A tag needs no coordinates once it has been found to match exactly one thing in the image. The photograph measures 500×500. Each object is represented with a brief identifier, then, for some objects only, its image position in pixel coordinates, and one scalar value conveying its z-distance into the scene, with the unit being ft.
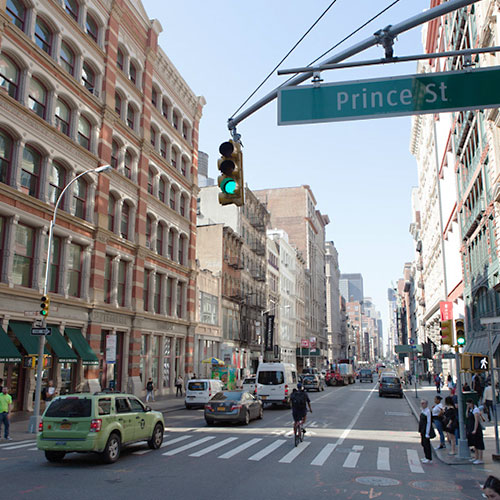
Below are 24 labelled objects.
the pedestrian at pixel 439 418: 53.98
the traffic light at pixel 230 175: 29.43
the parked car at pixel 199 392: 98.94
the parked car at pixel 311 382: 159.12
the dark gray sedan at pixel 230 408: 70.49
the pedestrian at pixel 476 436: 45.11
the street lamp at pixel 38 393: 62.44
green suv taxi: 41.50
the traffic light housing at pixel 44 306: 65.82
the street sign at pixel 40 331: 64.34
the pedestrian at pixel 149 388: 105.99
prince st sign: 24.35
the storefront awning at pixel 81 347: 91.71
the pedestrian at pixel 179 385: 128.52
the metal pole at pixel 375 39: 21.95
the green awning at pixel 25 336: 78.43
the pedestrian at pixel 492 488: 14.20
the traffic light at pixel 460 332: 51.17
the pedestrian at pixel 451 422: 51.11
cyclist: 55.83
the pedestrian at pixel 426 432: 46.50
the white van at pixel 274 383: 99.04
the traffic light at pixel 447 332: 52.09
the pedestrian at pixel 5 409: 56.24
